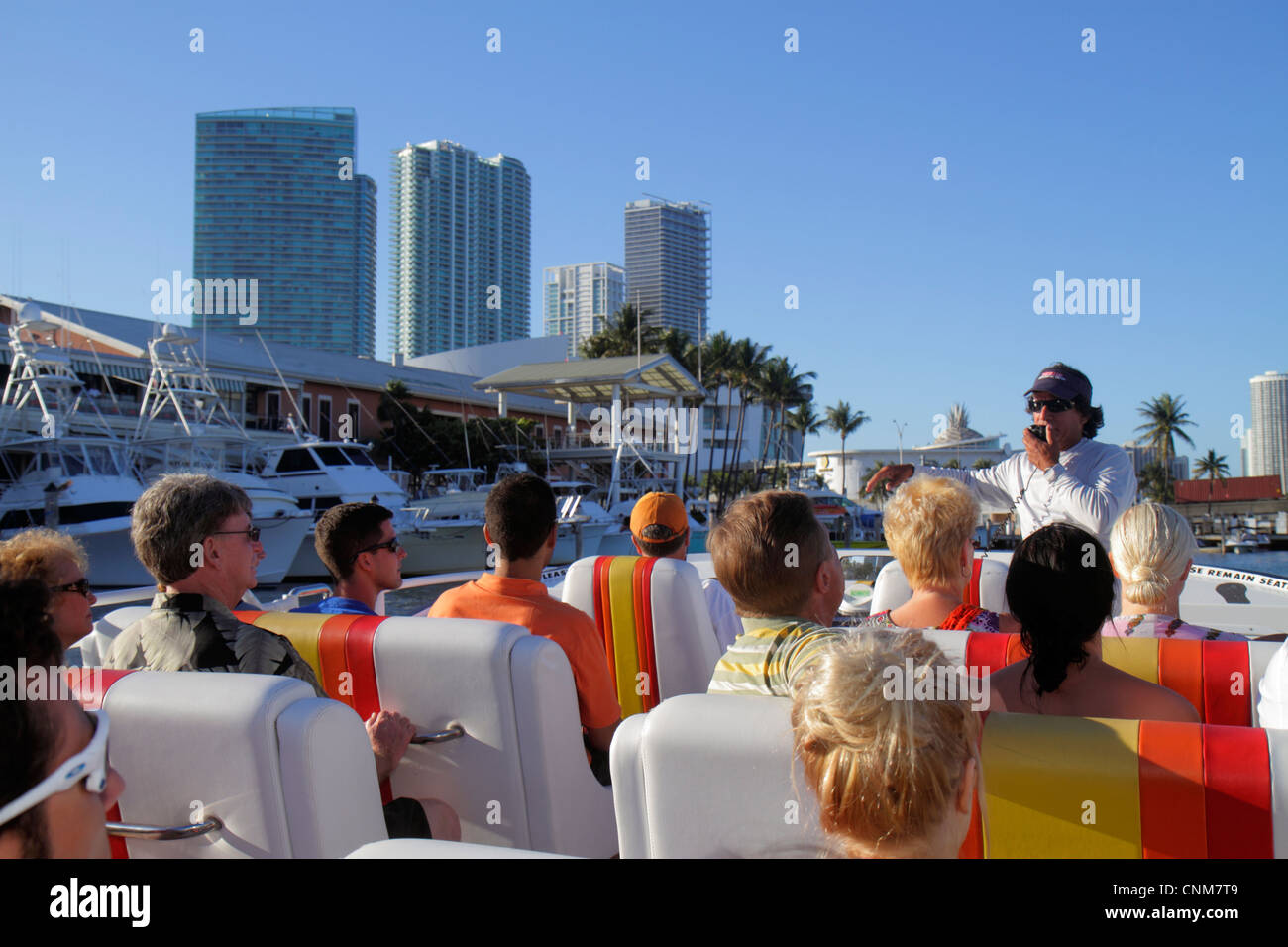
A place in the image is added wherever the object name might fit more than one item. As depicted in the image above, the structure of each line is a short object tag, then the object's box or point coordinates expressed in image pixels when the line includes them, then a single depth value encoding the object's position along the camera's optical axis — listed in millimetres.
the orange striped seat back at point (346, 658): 2564
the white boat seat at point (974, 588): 4484
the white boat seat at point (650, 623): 3676
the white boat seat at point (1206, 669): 2260
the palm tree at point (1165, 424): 82312
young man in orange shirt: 3018
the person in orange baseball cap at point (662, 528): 4293
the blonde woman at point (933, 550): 3006
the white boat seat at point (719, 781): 1559
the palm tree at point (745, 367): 65312
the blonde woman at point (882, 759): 1298
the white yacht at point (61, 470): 21328
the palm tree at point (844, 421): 95938
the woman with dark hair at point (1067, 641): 1990
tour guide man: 4004
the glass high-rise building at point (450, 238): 106188
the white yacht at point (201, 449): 23766
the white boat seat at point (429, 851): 1193
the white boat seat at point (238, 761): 1799
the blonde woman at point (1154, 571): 2826
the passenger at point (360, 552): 3469
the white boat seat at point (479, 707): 2430
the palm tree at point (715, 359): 64062
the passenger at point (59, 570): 2598
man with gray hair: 2449
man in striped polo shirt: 2145
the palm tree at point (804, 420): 83312
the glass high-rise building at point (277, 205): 71125
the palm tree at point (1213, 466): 95562
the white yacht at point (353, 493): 27016
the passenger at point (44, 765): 1393
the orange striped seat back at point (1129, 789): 1399
